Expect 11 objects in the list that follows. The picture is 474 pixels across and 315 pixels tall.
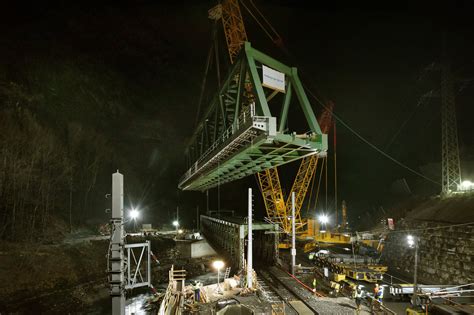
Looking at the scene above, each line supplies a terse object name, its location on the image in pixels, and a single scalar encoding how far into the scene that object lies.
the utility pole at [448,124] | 28.97
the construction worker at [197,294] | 17.59
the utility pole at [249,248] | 18.39
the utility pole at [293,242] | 21.53
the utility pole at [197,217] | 67.38
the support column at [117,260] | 7.95
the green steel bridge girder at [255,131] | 17.12
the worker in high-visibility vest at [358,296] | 14.75
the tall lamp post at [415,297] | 15.65
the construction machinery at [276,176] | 41.15
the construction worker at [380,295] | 17.64
